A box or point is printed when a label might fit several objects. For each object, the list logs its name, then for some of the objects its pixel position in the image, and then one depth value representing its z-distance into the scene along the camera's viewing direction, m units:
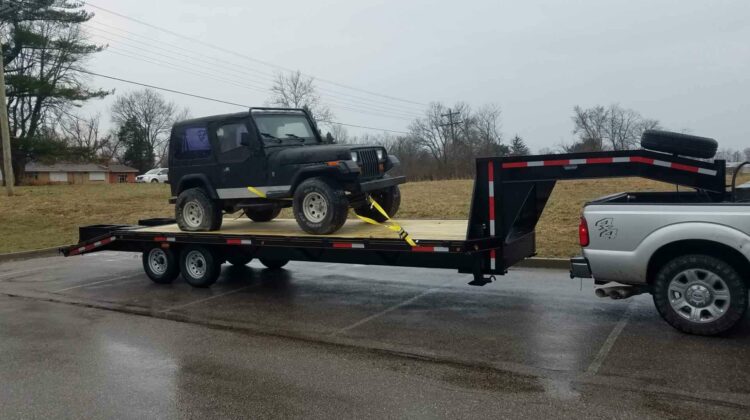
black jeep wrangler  7.86
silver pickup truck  5.45
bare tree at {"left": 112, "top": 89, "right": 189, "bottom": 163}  82.31
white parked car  53.74
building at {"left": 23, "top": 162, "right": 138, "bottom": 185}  82.31
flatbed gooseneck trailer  6.12
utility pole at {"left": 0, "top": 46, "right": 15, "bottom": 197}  23.77
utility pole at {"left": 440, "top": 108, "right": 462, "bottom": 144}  61.44
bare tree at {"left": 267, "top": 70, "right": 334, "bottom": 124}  56.84
